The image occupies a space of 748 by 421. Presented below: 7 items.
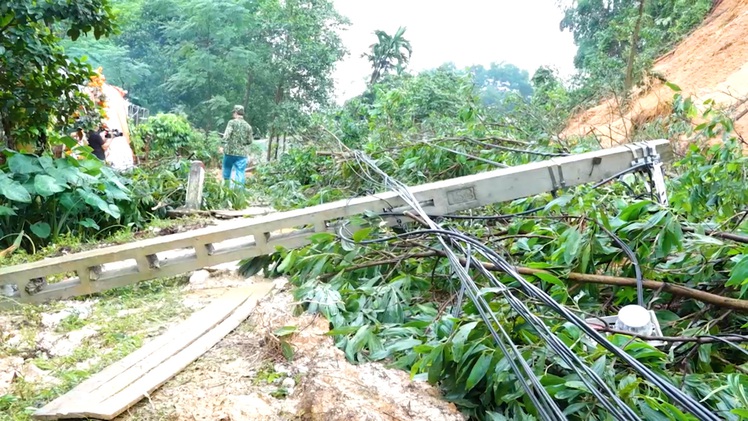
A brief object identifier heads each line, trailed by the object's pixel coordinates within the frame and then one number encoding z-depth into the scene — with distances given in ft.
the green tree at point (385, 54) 80.53
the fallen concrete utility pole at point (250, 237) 11.90
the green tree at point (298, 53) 63.46
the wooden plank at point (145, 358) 7.11
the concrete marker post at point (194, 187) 21.68
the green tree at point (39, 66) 15.39
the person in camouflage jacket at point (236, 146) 29.84
